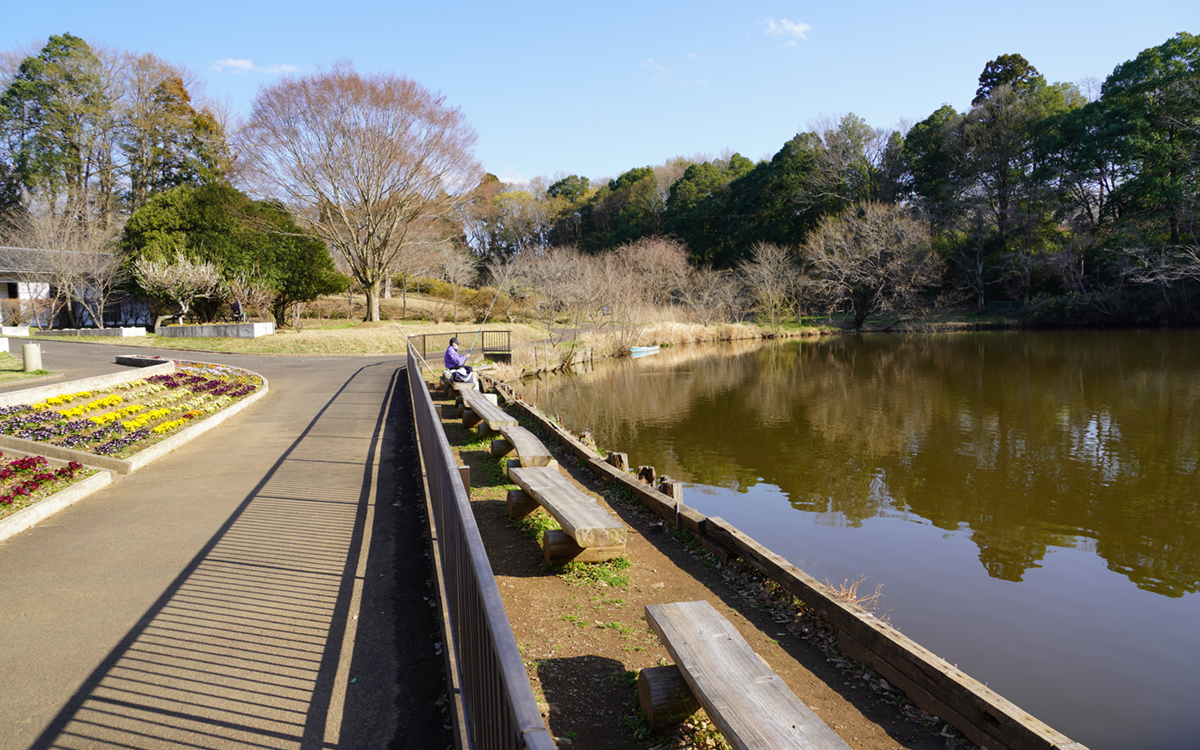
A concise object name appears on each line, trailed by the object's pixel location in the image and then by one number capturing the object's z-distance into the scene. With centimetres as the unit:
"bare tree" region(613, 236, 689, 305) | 4459
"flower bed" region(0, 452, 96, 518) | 672
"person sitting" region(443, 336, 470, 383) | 1480
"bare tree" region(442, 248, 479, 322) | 4766
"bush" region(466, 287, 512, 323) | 4232
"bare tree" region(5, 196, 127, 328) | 3275
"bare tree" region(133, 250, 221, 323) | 2983
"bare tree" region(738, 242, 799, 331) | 4388
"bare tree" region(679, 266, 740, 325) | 4325
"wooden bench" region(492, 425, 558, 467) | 717
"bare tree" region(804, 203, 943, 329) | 4364
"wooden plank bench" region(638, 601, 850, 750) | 266
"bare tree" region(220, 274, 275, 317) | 3182
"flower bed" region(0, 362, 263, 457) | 927
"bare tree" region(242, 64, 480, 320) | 2997
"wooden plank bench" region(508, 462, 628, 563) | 503
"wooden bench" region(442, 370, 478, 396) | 1320
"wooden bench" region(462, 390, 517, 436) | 935
